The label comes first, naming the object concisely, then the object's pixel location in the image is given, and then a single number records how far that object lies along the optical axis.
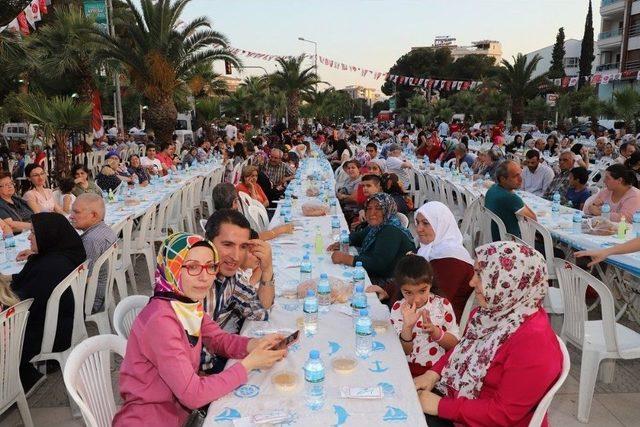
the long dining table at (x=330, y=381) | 1.92
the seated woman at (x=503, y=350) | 1.99
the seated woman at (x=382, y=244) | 3.84
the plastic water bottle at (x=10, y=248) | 4.27
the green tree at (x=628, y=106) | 21.53
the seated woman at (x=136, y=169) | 9.48
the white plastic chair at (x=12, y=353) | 2.66
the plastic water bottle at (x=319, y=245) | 4.42
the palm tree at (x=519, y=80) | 25.66
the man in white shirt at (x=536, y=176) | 8.12
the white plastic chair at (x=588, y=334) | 3.17
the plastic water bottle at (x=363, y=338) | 2.46
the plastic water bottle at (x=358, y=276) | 3.36
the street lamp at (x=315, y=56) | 34.67
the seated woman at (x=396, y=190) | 6.66
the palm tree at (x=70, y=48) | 16.58
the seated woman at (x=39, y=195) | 6.21
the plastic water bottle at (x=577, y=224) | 5.15
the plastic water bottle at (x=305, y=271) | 3.52
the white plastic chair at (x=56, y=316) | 3.14
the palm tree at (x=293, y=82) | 28.14
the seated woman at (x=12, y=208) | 5.53
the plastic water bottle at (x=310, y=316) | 2.72
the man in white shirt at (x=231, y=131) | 20.37
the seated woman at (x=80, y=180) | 6.74
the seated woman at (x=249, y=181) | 6.88
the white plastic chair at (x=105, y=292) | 3.66
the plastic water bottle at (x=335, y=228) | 4.94
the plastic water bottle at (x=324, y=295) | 3.12
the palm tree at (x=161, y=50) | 14.23
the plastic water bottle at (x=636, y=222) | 5.00
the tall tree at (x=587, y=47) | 39.81
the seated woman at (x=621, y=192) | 5.35
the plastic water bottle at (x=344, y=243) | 4.22
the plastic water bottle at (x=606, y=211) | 5.54
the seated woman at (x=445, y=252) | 3.23
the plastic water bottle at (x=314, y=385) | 2.02
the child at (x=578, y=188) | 6.78
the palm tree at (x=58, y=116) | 10.48
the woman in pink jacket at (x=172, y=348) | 1.93
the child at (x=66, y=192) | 6.39
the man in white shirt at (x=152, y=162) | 10.58
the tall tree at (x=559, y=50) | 48.41
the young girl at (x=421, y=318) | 2.70
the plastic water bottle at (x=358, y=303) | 2.93
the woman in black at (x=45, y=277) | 3.27
